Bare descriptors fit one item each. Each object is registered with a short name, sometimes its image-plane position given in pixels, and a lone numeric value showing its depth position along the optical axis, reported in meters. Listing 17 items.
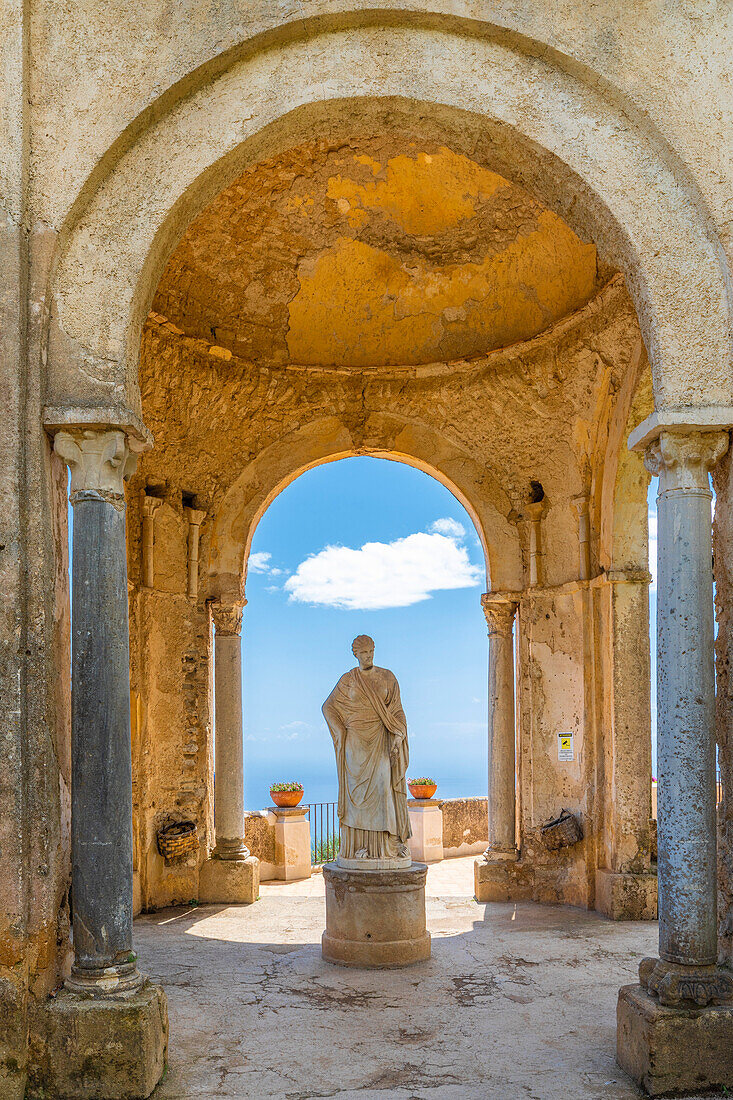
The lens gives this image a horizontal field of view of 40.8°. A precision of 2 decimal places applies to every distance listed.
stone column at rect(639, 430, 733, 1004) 4.93
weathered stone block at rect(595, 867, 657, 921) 9.00
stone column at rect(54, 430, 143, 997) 4.86
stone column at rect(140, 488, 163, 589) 9.77
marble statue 7.57
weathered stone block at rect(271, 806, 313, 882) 11.48
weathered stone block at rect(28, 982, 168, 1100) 4.67
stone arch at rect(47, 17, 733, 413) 5.16
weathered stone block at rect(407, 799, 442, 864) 12.34
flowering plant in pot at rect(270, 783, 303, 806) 11.68
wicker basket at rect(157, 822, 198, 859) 9.62
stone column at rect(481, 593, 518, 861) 10.30
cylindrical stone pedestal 7.33
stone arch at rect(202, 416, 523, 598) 10.56
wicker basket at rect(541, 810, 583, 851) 9.57
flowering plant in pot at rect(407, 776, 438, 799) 12.24
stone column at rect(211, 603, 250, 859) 10.24
